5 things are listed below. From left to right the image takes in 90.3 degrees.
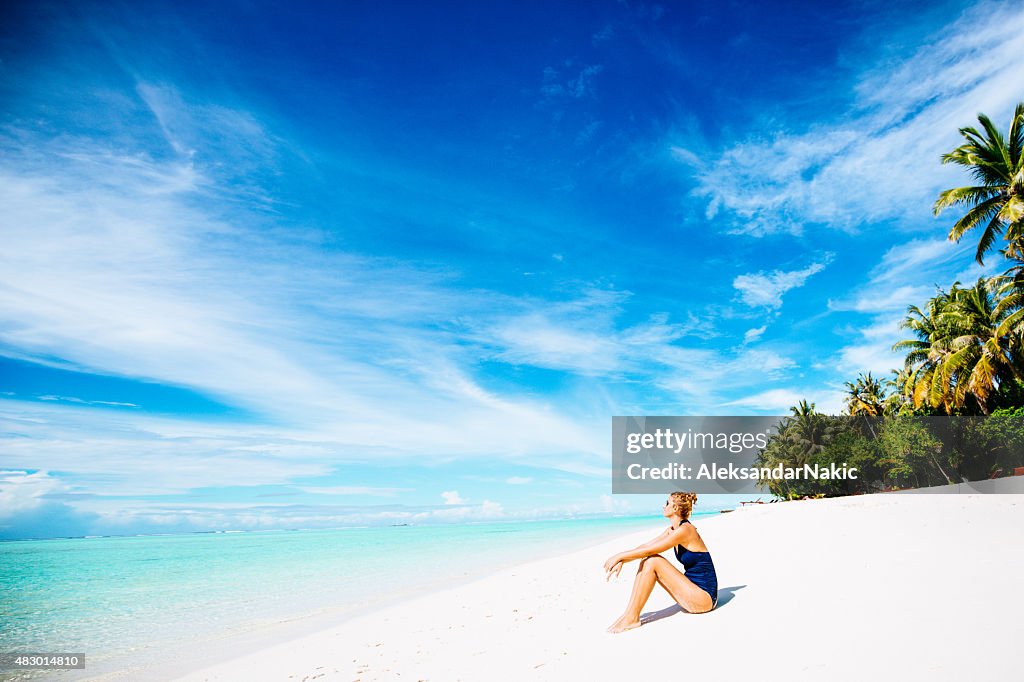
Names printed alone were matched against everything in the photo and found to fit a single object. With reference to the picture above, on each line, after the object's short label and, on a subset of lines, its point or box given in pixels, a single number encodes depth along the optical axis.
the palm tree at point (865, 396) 55.47
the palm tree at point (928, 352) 29.86
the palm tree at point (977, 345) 25.33
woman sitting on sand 5.94
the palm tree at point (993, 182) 20.83
